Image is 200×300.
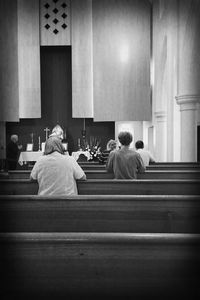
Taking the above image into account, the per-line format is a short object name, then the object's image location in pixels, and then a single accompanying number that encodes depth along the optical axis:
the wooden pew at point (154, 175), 4.57
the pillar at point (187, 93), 8.04
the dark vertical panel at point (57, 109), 12.13
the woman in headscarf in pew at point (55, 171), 3.06
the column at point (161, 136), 10.76
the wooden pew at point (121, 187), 3.53
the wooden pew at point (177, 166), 5.80
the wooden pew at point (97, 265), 1.56
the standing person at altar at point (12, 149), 8.23
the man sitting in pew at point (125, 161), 3.80
